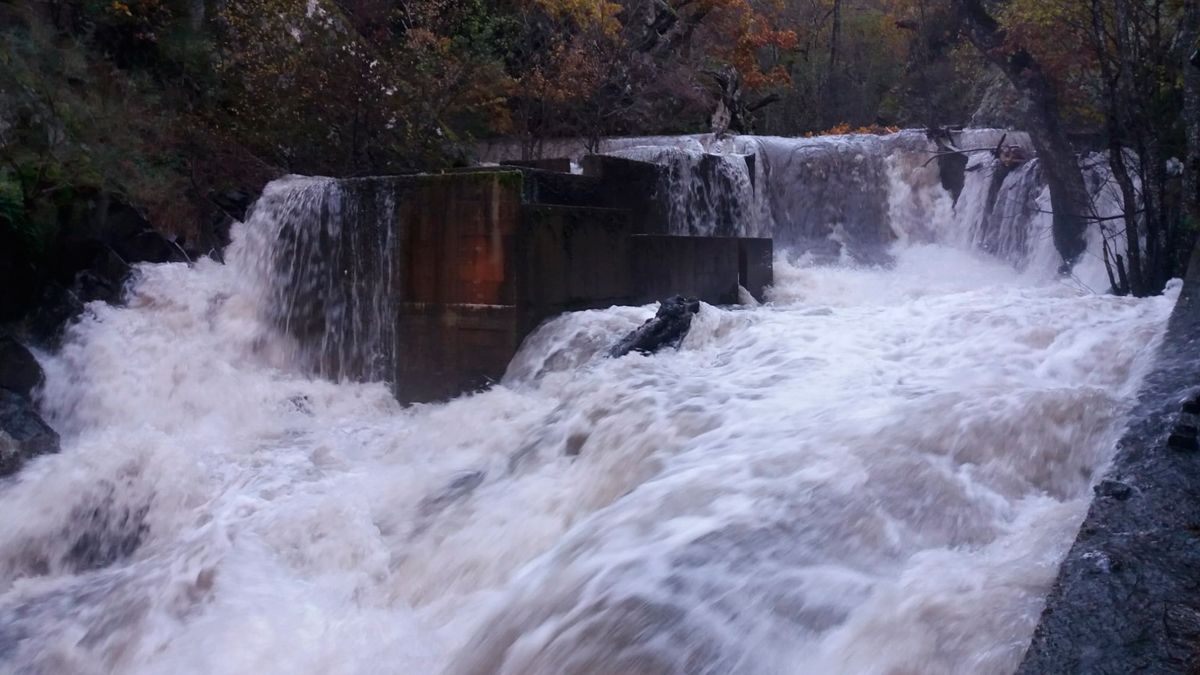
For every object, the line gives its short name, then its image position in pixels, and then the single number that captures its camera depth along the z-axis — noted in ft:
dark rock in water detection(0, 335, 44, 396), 27.09
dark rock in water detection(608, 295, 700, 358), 24.26
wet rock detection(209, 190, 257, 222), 38.01
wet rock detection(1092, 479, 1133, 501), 11.27
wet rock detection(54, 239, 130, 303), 31.55
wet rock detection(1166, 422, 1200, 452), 11.97
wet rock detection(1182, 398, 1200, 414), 12.75
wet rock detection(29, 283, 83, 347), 29.94
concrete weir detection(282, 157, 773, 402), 26.86
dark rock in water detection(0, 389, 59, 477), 23.45
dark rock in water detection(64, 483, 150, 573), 19.93
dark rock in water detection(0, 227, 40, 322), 29.37
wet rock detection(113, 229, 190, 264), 34.14
